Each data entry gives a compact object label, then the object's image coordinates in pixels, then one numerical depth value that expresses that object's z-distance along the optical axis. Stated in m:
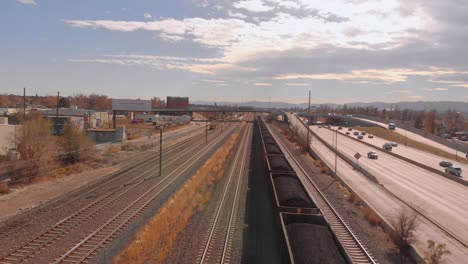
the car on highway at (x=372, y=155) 61.13
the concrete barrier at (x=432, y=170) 42.64
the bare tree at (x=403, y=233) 17.61
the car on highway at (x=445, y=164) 53.88
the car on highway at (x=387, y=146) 73.60
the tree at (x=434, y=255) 15.85
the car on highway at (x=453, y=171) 47.38
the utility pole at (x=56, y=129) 62.68
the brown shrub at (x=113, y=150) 48.31
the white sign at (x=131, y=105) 79.68
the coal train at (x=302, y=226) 12.62
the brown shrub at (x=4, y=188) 25.62
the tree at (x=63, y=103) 131.20
